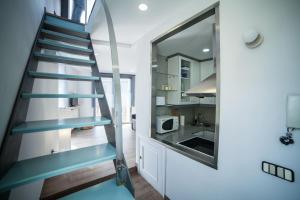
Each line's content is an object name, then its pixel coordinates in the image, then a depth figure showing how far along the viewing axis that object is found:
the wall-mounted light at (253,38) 0.94
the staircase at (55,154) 0.69
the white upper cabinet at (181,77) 2.71
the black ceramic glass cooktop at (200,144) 1.80
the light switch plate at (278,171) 0.82
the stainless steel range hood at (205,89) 1.46
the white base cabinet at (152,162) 1.93
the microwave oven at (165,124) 2.21
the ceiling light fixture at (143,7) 1.59
